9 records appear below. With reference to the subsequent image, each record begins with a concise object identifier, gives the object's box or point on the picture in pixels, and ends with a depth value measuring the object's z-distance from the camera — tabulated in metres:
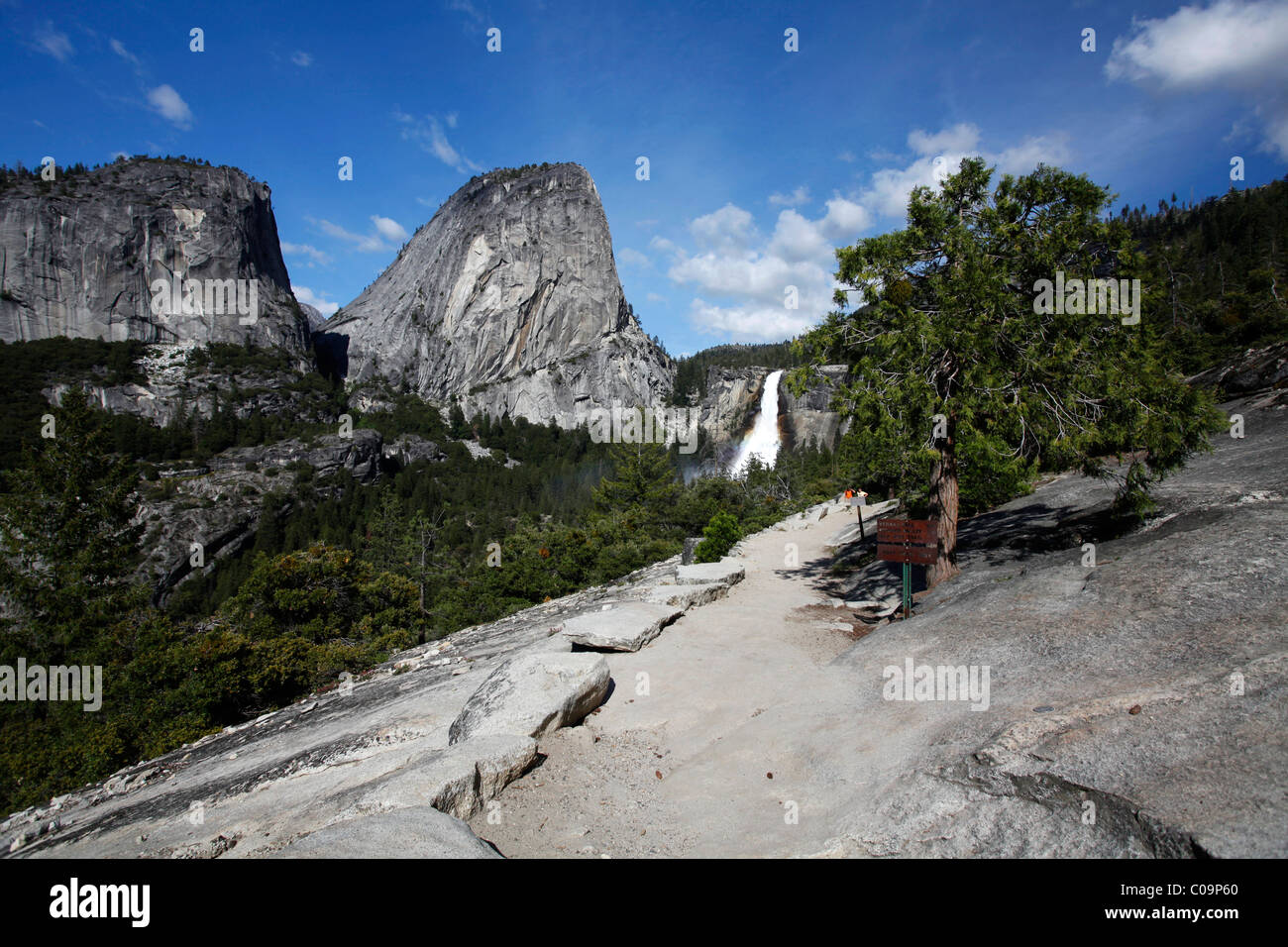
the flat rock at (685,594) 11.74
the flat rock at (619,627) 8.91
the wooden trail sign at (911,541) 10.09
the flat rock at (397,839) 3.10
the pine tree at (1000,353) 9.49
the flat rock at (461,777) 4.09
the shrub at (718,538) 17.59
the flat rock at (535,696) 5.68
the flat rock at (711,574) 13.34
